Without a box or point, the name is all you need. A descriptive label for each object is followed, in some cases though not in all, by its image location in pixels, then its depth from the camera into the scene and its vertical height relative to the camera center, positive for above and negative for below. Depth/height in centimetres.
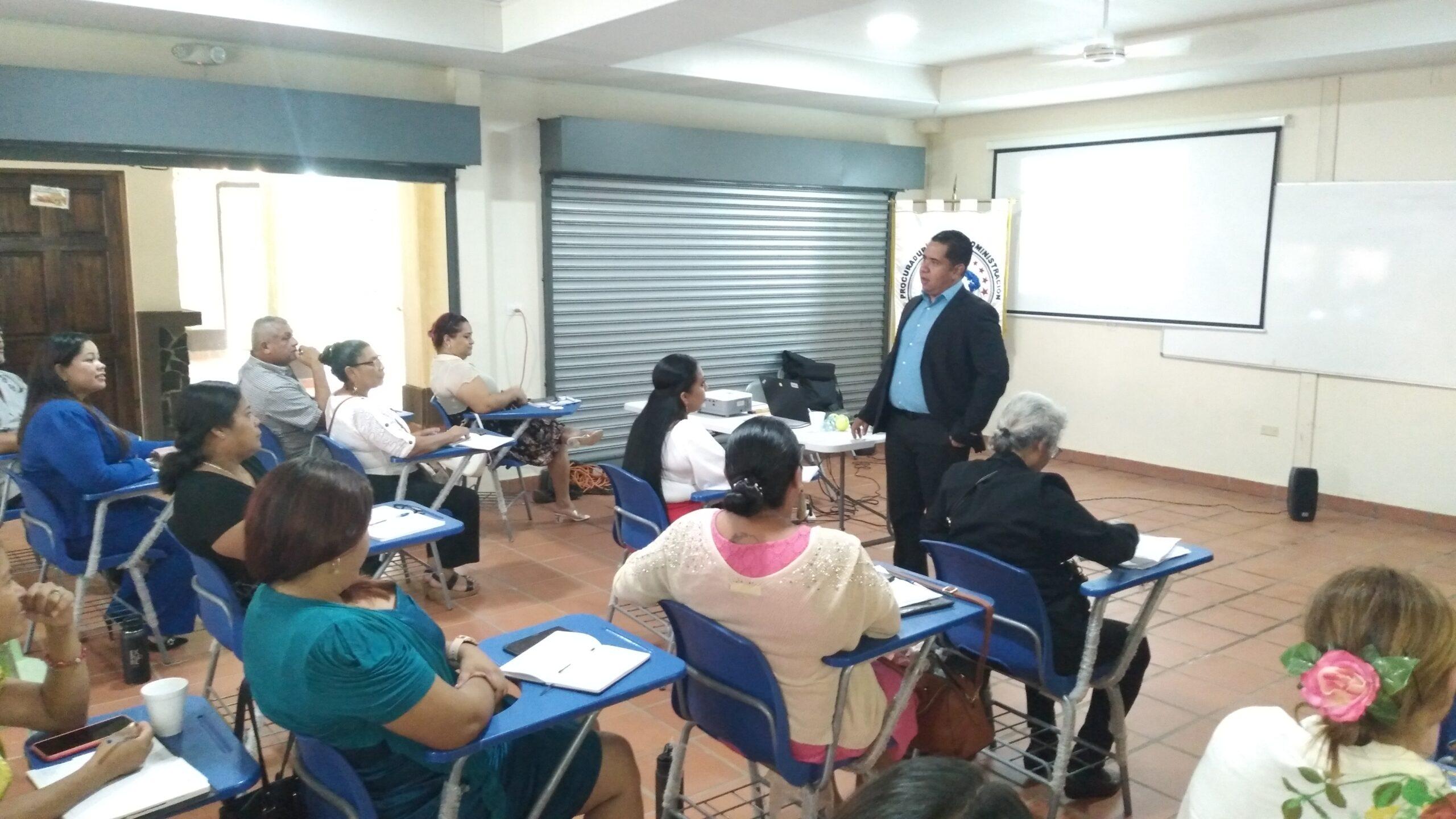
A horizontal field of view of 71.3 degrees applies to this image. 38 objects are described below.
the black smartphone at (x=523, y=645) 213 -77
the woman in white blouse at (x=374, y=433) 422 -64
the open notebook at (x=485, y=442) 449 -72
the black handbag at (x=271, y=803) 177 -92
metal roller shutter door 652 +1
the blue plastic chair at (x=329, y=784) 176 -91
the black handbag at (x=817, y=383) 731 -70
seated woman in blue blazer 355 -67
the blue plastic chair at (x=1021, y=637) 253 -91
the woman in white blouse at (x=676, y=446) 374 -60
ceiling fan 493 +136
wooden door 673 +1
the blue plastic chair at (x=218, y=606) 272 -90
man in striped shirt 446 -52
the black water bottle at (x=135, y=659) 357 -134
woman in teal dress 167 -64
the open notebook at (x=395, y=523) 312 -77
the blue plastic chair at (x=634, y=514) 349 -81
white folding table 447 -69
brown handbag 251 -106
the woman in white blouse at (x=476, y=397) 538 -61
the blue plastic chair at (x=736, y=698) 212 -91
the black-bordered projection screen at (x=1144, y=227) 645 +42
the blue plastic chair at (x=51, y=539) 364 -95
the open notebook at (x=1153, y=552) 269 -71
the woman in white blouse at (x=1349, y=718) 130 -58
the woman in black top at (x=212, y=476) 269 -53
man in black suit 402 -38
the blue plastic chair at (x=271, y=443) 449 -72
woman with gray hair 257 -62
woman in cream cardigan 207 -62
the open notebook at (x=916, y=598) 235 -73
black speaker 594 -118
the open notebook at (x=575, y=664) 198 -76
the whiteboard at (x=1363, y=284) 567 +5
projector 529 -62
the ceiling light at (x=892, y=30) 559 +147
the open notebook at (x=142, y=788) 156 -81
